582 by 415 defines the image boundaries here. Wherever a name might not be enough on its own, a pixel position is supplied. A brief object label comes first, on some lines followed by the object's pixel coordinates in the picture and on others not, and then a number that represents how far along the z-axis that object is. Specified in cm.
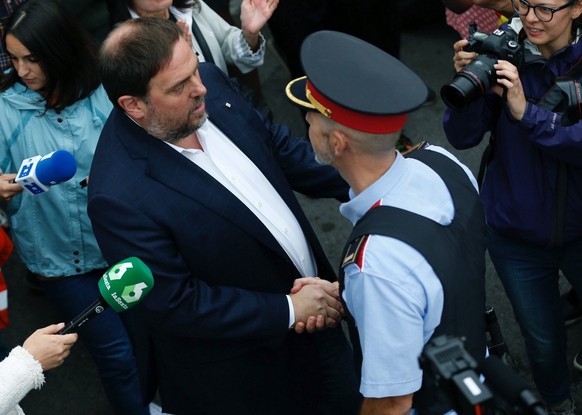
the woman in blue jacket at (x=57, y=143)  350
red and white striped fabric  351
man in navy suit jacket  287
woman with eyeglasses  310
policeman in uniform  241
